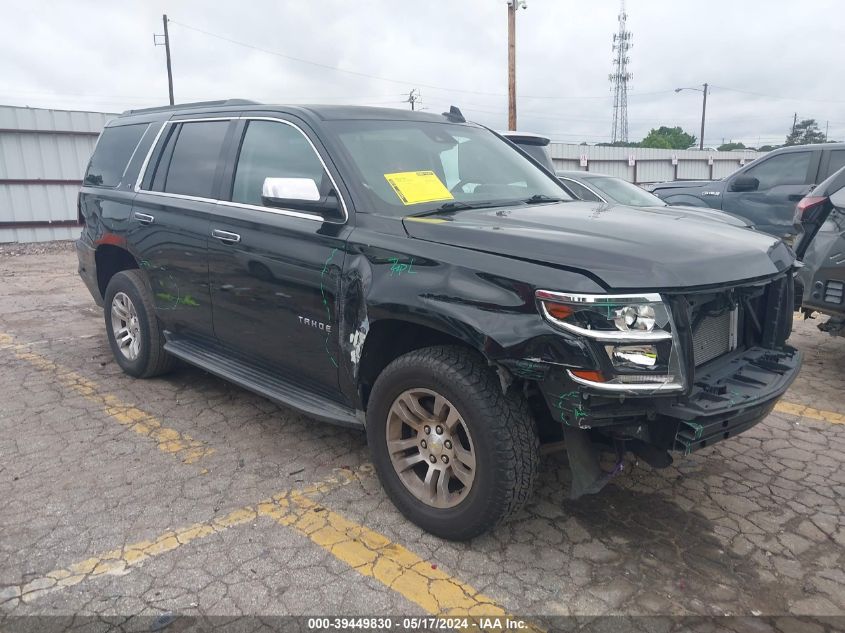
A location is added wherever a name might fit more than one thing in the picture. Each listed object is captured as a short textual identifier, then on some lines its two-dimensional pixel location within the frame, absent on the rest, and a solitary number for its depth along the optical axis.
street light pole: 57.44
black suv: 2.49
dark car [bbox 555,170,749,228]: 7.71
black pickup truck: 8.63
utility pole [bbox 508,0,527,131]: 21.00
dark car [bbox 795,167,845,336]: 4.68
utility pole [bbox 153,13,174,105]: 34.03
